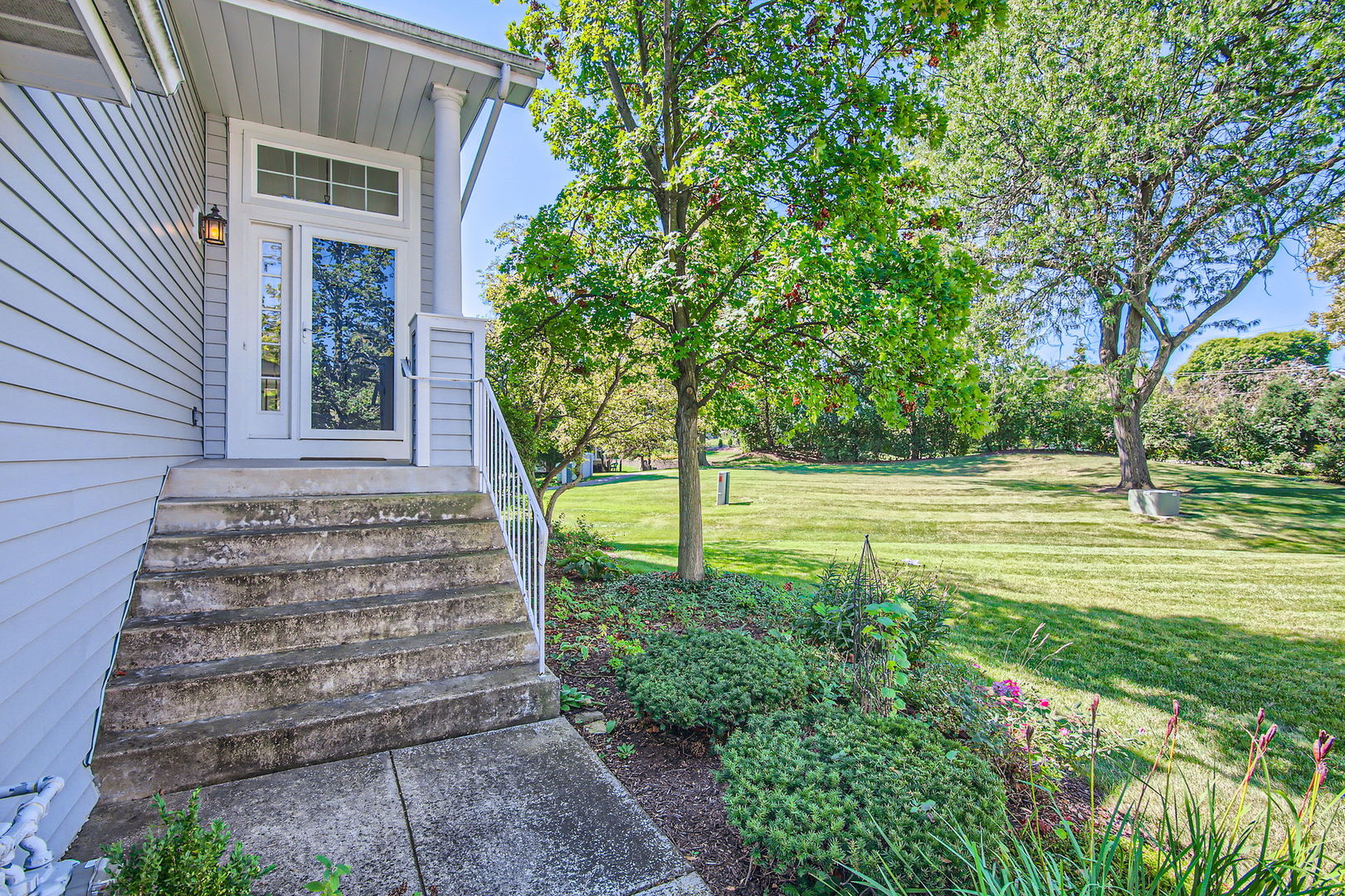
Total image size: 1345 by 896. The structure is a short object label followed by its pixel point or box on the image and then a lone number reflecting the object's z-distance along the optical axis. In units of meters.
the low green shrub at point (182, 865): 1.54
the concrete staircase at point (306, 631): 2.62
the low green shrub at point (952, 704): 3.02
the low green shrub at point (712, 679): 3.04
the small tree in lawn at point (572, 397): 6.75
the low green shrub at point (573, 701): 3.45
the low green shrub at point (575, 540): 7.79
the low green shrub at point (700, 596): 5.61
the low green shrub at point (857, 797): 1.97
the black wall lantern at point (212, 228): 4.62
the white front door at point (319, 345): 4.90
